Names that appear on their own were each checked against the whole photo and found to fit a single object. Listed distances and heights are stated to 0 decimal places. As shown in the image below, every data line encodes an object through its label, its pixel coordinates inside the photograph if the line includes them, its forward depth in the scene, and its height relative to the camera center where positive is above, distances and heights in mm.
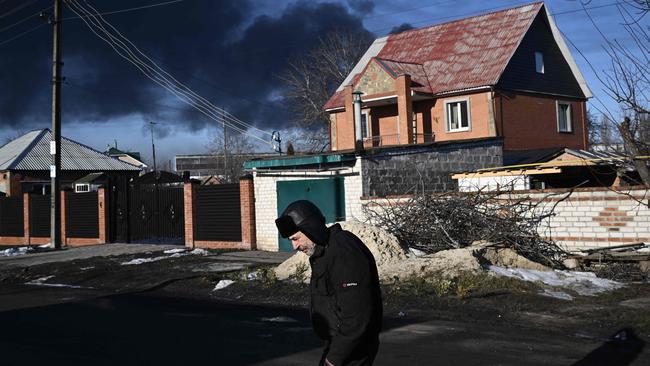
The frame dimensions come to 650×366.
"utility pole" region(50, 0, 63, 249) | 25281 +3042
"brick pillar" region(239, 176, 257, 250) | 21470 +14
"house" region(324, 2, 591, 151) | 33125 +5558
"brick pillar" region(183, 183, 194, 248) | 23203 -40
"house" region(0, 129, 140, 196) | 43625 +3734
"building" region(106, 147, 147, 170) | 104438 +10011
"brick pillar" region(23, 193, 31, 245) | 30625 +105
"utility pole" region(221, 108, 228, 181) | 63769 +6864
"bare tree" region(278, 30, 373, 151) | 51938 +9182
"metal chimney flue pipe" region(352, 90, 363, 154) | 21397 +3106
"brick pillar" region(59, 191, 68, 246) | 28750 -180
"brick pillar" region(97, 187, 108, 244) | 26844 +192
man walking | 4086 -456
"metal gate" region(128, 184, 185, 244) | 24938 +70
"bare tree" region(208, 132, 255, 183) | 75962 +6330
